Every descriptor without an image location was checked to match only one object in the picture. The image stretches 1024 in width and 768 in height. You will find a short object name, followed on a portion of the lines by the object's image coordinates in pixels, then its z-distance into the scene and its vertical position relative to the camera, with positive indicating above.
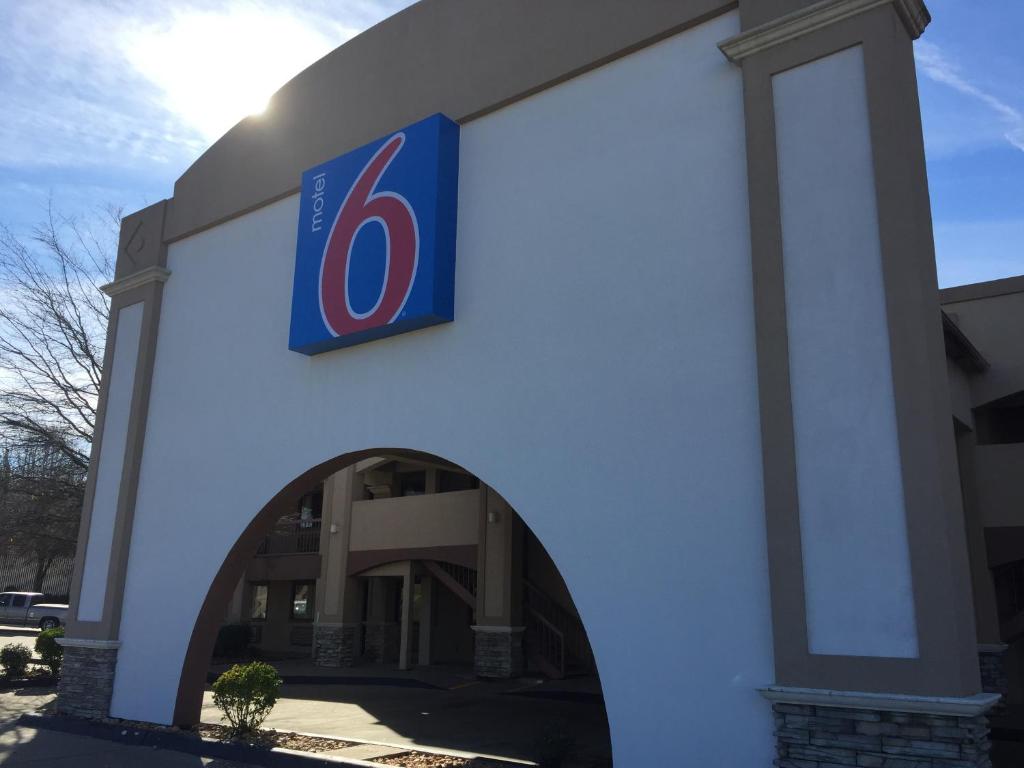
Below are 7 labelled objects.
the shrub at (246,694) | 11.33 -1.08
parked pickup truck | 34.84 -0.10
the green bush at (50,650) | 17.36 -0.85
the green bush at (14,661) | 17.02 -1.06
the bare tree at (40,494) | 18.47 +2.38
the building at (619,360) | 7.09 +2.83
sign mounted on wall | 10.80 +4.86
